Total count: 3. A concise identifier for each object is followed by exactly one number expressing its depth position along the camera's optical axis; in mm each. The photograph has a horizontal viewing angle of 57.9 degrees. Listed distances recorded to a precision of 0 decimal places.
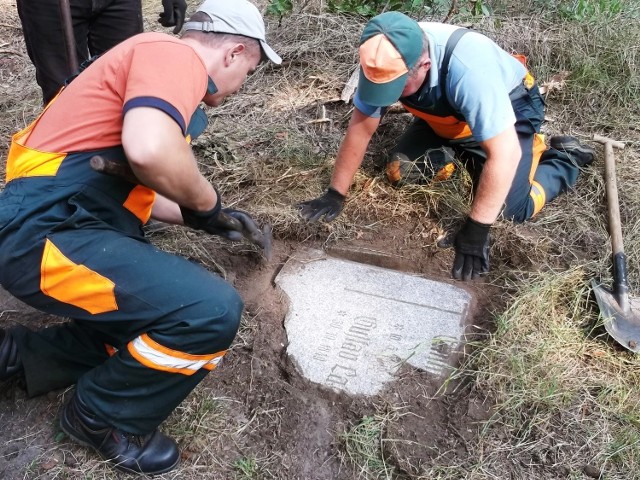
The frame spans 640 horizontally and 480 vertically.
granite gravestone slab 2453
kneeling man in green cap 2584
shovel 2543
